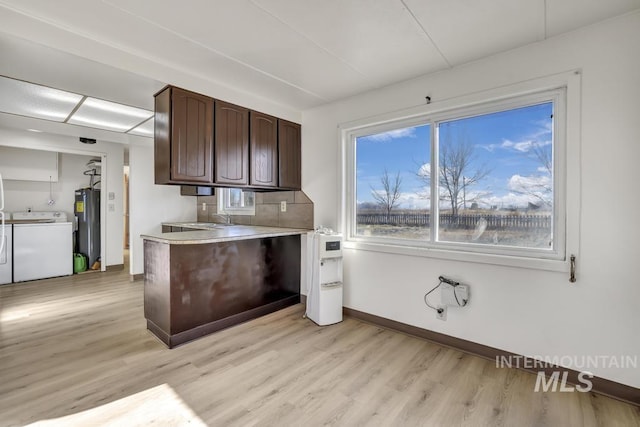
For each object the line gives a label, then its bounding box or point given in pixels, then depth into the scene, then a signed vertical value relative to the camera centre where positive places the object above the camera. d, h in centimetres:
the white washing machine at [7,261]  430 -75
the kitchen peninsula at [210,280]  251 -69
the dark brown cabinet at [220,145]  256 +67
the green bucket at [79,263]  506 -92
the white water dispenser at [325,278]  295 -72
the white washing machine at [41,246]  445 -57
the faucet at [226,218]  468 -13
